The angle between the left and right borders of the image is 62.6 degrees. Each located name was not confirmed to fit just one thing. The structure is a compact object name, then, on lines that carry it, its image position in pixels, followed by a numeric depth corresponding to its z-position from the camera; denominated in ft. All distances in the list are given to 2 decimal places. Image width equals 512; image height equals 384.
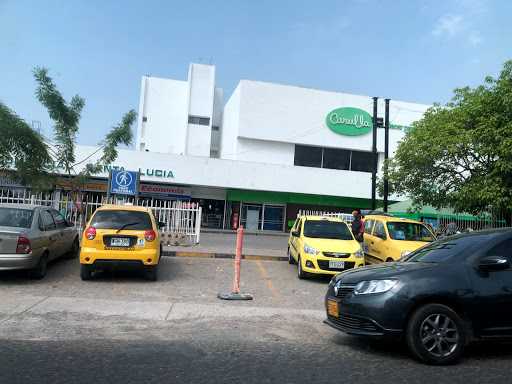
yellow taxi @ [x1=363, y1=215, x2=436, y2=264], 34.96
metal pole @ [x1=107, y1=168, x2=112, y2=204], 46.00
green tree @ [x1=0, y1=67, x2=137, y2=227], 38.29
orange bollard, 25.46
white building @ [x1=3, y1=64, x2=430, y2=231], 94.79
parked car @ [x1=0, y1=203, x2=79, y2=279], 25.79
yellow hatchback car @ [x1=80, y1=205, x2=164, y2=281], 28.17
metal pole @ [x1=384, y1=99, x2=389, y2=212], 61.28
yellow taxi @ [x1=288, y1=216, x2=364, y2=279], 32.53
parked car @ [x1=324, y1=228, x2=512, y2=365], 14.80
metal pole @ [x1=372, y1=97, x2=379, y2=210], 68.85
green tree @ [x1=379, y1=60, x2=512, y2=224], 43.70
